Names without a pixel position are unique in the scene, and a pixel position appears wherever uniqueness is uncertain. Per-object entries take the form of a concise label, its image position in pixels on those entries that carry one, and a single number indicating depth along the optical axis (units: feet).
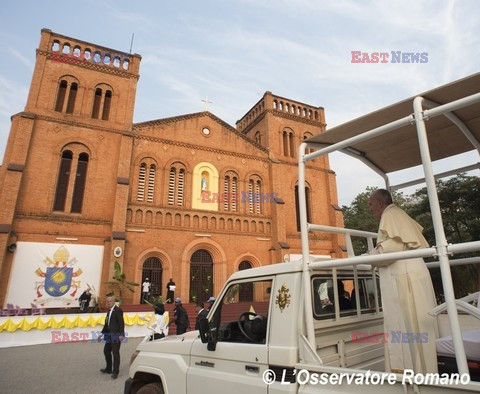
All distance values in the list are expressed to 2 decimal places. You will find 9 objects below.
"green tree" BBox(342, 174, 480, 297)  61.05
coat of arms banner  46.34
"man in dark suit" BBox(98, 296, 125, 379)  23.27
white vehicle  6.86
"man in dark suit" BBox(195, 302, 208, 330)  26.58
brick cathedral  49.47
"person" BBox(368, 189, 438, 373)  7.74
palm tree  48.44
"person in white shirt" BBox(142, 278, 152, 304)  52.70
